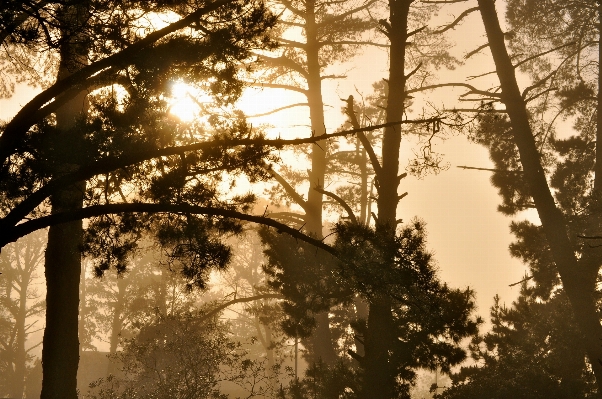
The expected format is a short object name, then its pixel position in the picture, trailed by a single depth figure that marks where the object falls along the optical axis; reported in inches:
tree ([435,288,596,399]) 598.9
